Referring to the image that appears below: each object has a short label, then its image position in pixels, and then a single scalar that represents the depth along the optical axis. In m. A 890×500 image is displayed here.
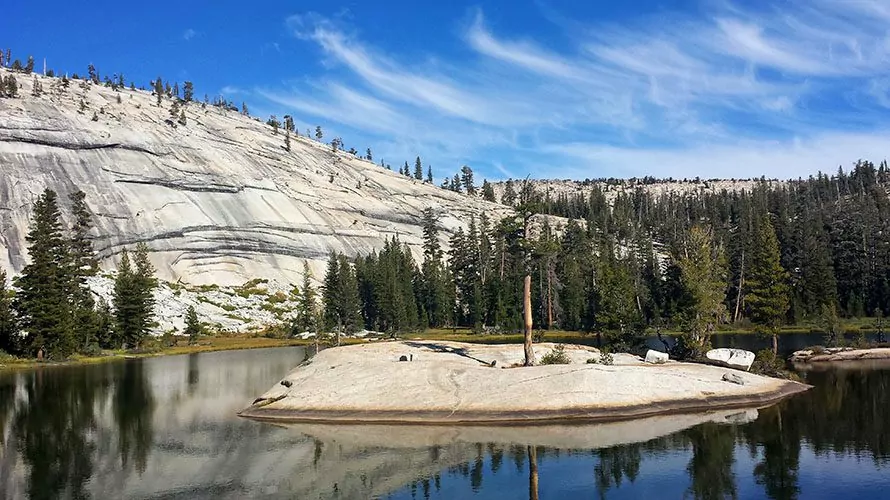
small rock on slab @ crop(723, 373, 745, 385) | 43.19
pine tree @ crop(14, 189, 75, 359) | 83.31
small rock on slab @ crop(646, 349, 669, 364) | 49.78
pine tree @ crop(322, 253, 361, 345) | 122.81
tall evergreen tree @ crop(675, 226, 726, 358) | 56.09
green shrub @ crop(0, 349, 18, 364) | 80.62
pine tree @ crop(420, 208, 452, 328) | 133.38
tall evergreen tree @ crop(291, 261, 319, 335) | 119.63
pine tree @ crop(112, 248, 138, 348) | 98.81
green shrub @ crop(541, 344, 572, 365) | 46.78
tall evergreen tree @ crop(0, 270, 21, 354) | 84.62
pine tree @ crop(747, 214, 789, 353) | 64.38
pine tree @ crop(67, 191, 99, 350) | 90.50
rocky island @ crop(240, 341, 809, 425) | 37.38
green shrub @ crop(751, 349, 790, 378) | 50.97
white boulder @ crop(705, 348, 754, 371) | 50.19
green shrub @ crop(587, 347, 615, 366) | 46.36
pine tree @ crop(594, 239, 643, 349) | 63.12
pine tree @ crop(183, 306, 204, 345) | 108.00
